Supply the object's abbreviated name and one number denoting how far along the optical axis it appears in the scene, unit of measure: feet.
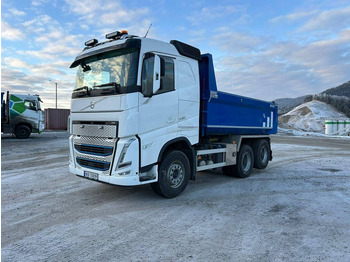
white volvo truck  15.30
